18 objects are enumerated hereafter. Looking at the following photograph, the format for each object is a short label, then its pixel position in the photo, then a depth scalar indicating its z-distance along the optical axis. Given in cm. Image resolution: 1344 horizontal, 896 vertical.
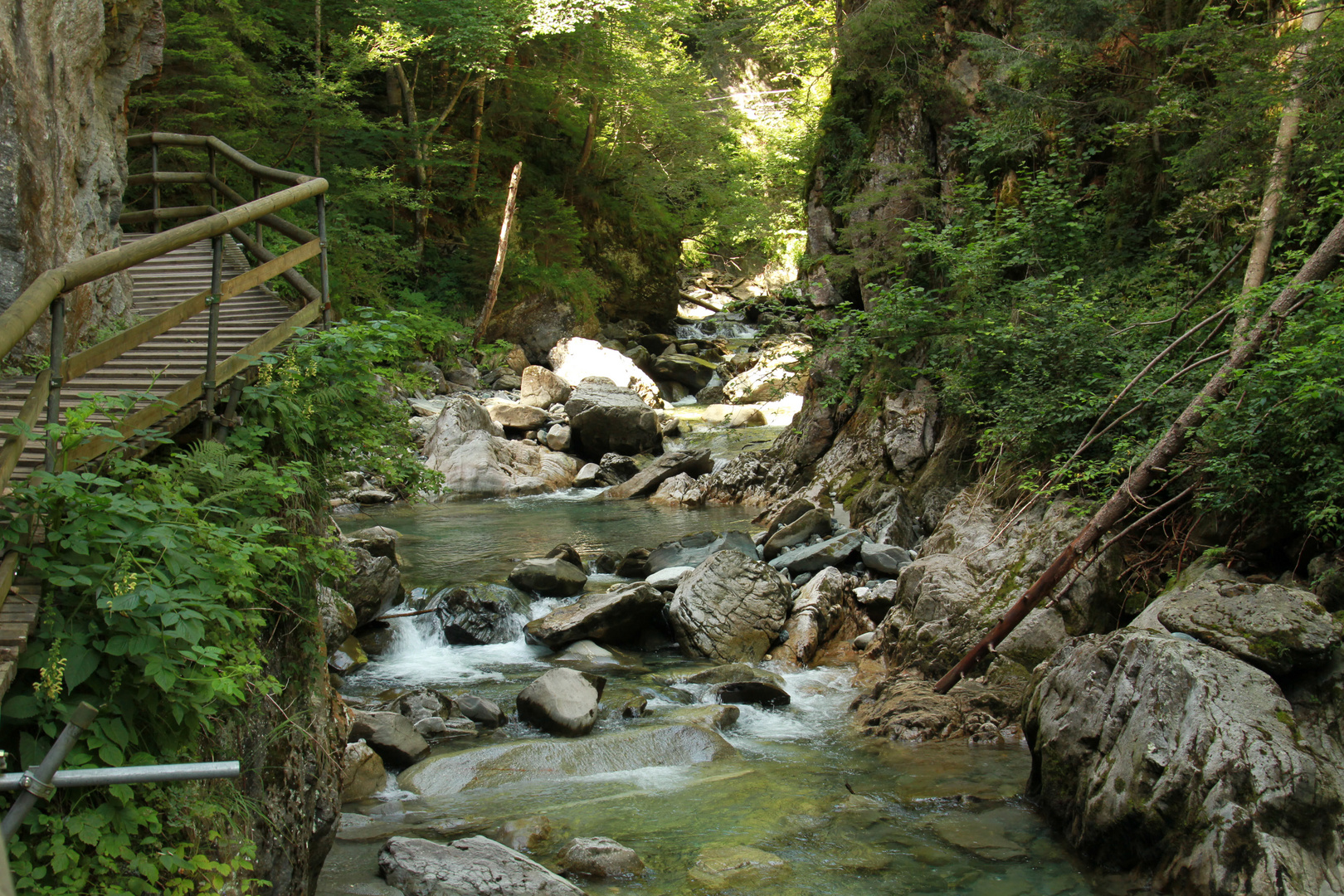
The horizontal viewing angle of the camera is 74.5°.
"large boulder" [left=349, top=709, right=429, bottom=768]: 591
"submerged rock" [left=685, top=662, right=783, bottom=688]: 755
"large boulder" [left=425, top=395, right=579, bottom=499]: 1627
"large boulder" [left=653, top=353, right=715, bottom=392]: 2503
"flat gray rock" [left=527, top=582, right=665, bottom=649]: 861
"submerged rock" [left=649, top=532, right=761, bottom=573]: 1051
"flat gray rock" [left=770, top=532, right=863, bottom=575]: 992
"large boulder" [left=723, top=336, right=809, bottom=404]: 2066
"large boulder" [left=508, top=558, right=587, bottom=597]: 984
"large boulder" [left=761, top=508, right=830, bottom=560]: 1098
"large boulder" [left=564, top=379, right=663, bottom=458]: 1842
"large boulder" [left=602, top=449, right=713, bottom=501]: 1614
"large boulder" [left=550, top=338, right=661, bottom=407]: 2336
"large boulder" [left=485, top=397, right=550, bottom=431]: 1936
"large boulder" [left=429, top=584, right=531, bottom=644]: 869
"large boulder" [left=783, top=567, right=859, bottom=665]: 823
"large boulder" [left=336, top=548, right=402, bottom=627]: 844
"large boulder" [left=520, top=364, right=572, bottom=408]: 2123
